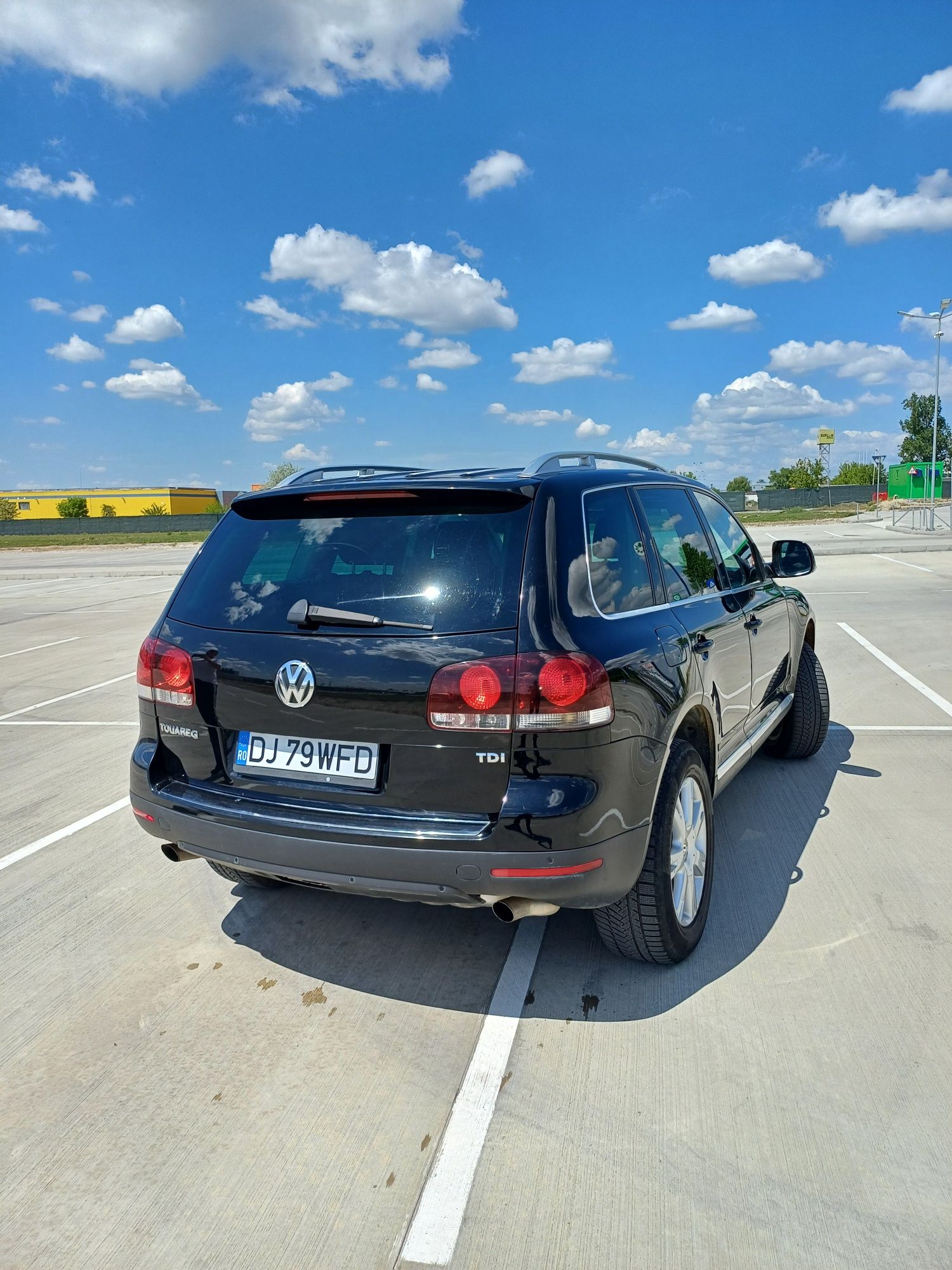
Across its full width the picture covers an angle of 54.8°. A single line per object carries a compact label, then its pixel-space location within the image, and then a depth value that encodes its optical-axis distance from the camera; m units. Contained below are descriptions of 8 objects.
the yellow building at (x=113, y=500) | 130.75
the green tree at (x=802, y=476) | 102.56
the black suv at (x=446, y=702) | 2.63
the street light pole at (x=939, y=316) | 36.09
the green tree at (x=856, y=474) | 112.50
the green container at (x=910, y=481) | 66.19
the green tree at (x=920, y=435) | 109.00
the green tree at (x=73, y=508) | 104.50
